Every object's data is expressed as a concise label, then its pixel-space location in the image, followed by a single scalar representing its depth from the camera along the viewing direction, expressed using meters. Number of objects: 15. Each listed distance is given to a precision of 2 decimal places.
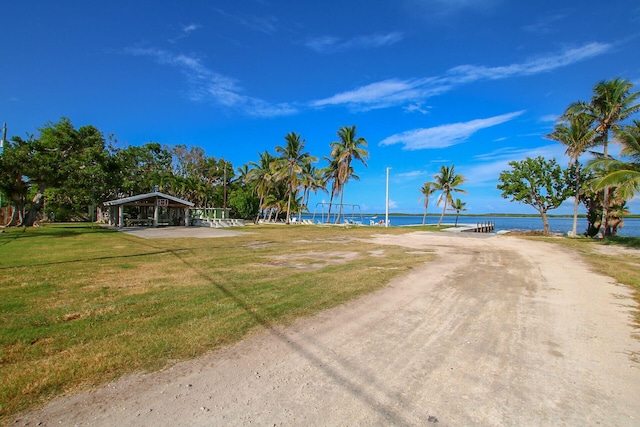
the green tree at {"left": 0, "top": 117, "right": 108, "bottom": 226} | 20.94
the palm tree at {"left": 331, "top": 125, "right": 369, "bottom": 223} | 35.44
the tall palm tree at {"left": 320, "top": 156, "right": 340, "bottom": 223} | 37.72
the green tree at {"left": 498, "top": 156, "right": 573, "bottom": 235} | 25.18
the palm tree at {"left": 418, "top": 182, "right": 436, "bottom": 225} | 46.36
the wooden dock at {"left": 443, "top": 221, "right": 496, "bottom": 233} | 40.19
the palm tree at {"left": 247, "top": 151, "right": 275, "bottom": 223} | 43.92
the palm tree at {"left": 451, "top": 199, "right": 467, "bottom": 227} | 50.00
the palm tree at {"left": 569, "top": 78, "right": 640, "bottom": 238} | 19.67
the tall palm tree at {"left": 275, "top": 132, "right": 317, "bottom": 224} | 37.62
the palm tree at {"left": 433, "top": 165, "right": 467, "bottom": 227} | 40.34
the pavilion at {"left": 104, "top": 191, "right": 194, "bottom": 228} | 28.80
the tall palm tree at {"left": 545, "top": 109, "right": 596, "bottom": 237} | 22.34
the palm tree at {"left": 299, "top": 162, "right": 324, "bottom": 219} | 40.49
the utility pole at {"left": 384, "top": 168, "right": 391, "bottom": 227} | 37.37
